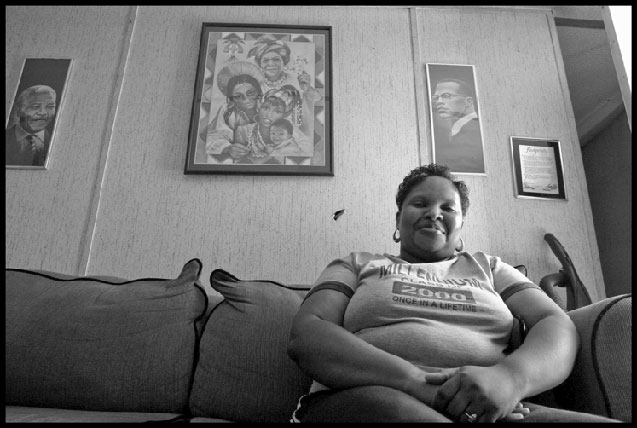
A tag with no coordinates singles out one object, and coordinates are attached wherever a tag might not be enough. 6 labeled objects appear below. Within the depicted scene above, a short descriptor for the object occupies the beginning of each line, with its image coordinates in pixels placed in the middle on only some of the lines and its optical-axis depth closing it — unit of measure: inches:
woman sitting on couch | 30.0
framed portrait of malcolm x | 83.7
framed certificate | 83.1
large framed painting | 82.3
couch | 44.9
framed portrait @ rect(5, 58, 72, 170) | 83.2
